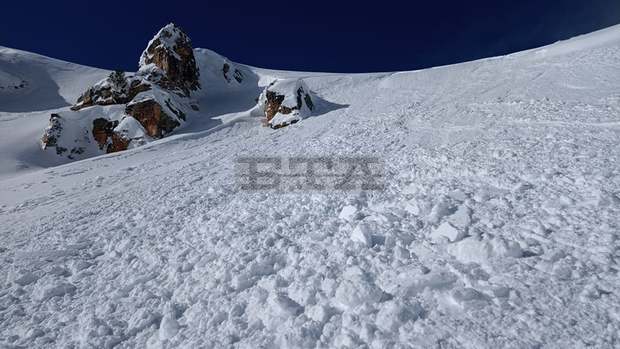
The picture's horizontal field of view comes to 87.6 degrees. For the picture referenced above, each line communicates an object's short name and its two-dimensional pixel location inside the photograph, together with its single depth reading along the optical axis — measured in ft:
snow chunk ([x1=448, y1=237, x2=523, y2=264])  13.42
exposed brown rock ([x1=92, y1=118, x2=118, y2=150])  72.46
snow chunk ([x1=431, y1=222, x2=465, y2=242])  15.35
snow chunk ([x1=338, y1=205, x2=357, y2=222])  19.81
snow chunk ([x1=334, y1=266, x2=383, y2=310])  12.49
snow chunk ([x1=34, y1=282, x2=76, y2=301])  16.29
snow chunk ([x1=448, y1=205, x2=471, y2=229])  16.44
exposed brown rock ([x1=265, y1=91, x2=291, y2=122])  67.66
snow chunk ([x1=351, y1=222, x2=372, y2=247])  16.42
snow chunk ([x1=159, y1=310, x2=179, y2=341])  12.96
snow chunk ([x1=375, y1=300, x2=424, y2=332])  11.20
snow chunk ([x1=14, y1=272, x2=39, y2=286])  17.53
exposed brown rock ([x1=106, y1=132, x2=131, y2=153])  67.92
